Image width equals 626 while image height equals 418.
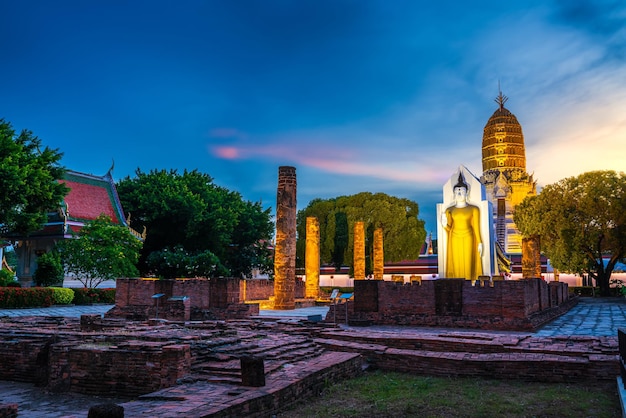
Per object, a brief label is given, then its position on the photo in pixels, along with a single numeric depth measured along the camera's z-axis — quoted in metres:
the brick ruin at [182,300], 16.55
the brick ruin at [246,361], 6.30
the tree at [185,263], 29.48
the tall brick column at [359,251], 30.70
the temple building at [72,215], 29.62
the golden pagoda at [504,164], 65.86
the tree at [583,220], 30.30
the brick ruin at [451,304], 14.04
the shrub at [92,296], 24.73
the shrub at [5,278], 25.48
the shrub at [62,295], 23.19
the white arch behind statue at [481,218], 21.70
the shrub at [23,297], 21.55
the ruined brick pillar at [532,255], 34.22
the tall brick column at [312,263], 26.98
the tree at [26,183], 21.16
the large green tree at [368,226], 41.88
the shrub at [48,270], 25.33
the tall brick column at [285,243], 21.38
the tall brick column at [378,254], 32.41
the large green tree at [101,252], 24.88
